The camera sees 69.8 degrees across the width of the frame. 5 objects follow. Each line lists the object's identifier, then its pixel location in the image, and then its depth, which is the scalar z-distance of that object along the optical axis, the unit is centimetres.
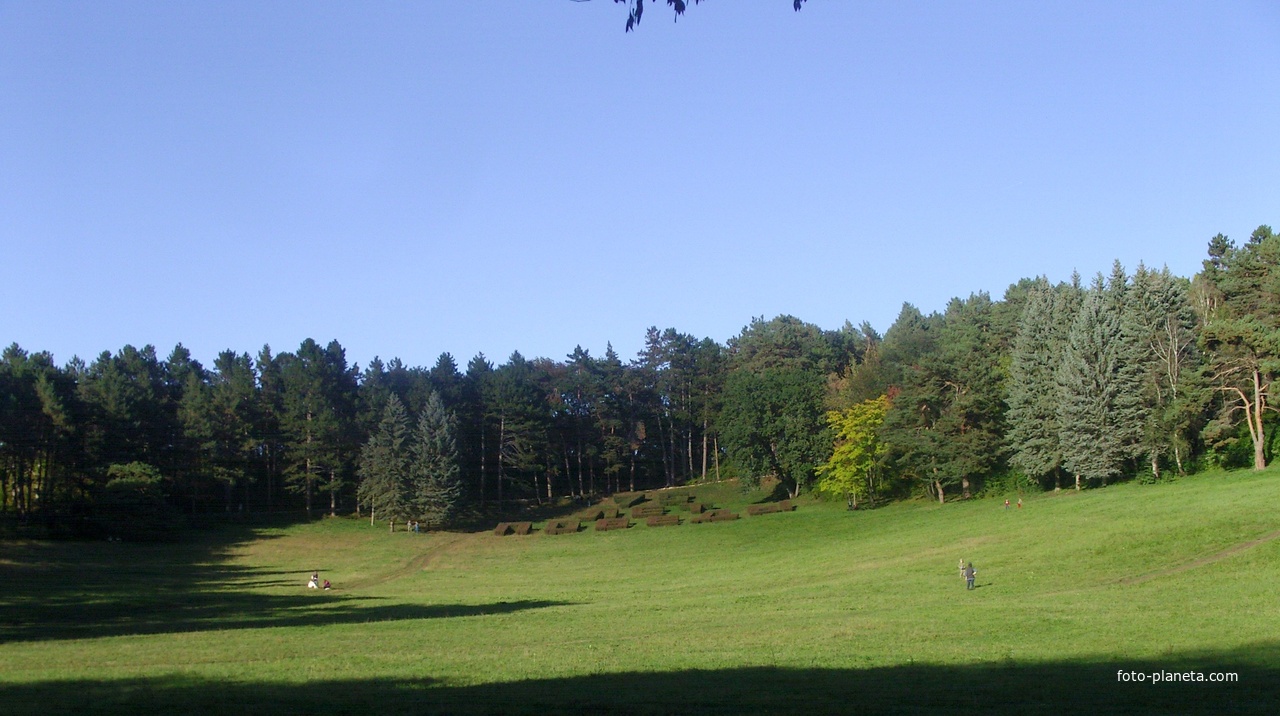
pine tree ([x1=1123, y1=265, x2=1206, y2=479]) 6259
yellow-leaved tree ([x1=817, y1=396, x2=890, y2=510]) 7912
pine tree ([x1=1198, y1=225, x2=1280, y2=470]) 5875
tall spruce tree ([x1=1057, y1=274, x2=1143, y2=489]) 6394
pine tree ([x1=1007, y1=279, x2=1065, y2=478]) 6762
